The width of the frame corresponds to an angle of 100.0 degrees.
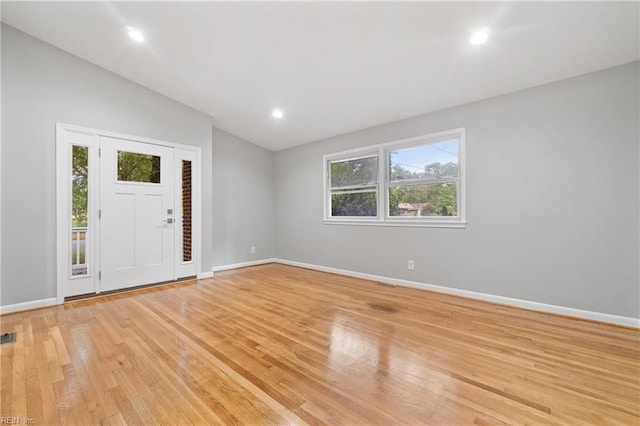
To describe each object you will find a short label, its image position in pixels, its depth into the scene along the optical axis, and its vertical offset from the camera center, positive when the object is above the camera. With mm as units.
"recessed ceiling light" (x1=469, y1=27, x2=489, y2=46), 2391 +1618
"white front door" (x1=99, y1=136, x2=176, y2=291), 3709 -13
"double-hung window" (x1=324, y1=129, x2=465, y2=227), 3727 +488
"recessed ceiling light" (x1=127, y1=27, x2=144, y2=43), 2962 +2012
